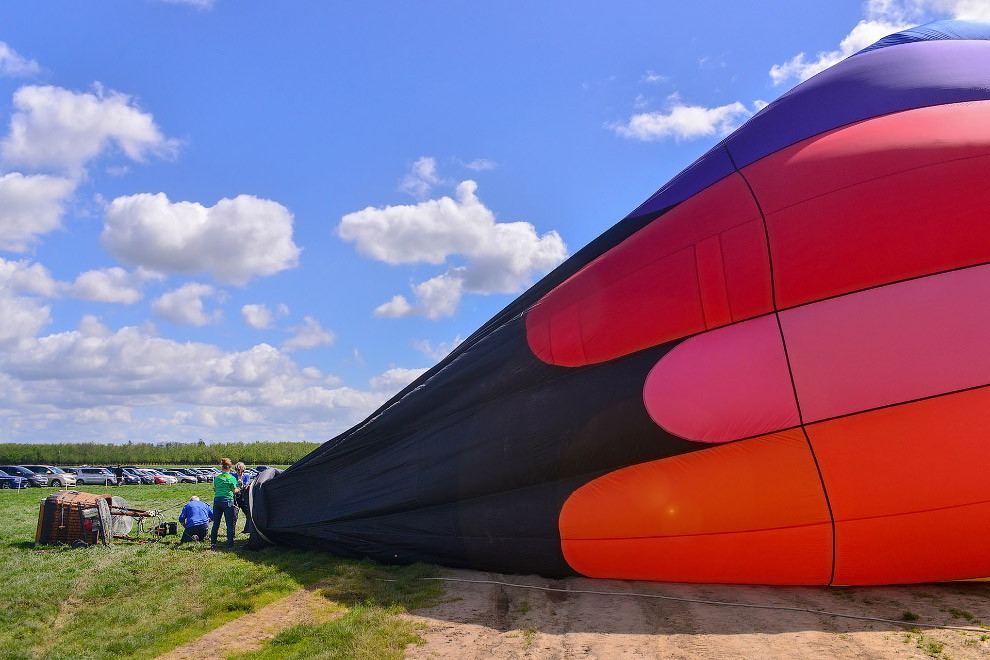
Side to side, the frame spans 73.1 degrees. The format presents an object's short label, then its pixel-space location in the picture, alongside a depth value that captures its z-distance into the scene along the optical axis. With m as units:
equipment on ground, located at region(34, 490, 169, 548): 9.35
